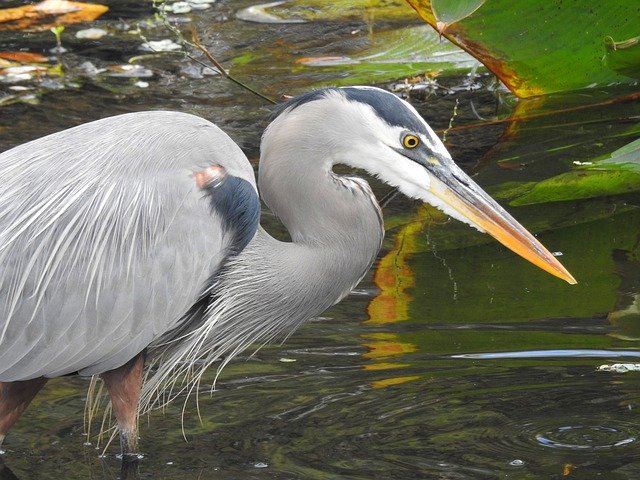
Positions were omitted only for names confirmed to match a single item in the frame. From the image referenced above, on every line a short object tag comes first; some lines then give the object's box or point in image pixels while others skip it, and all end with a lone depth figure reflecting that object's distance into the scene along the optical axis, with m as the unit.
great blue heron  7.73
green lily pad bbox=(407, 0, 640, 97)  11.59
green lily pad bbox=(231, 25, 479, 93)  13.80
